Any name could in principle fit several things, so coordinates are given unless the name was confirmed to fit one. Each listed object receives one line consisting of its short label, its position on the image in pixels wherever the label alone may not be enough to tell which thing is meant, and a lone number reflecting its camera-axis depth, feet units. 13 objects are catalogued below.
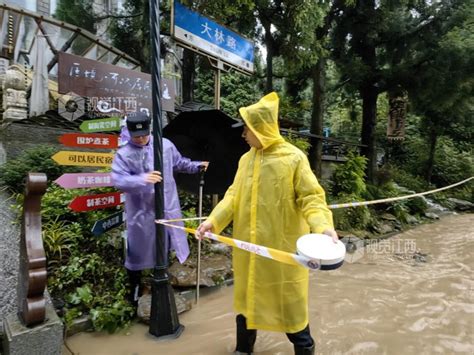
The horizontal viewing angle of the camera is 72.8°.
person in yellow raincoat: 6.89
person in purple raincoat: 9.65
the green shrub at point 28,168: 16.22
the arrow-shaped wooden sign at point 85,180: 9.95
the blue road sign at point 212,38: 12.43
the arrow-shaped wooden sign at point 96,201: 10.50
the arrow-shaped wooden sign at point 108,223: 10.52
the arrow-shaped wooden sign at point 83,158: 10.05
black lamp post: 9.07
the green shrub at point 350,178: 27.40
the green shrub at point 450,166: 47.34
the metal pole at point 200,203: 11.50
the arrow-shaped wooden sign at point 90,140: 10.28
